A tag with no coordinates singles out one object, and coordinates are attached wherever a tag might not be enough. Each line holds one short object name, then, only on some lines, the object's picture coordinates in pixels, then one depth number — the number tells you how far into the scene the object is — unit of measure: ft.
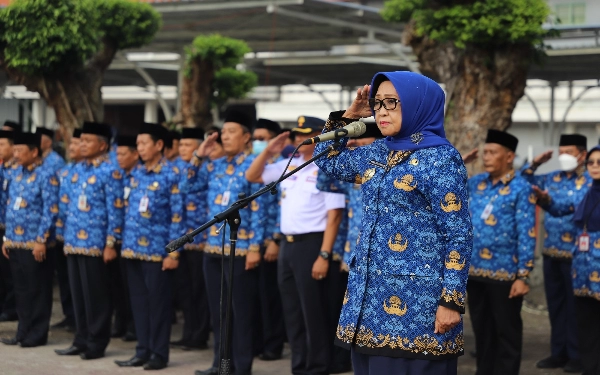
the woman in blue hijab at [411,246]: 23.04
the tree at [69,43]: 59.47
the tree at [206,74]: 77.24
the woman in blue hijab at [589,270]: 40.68
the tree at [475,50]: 50.29
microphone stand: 25.28
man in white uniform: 40.96
